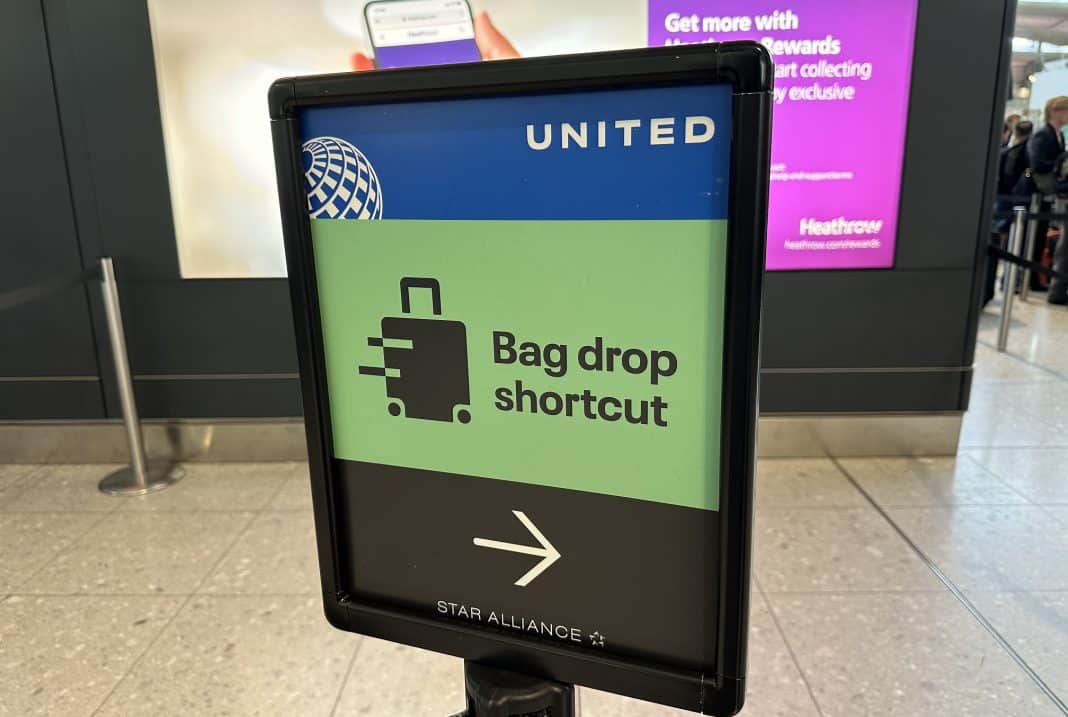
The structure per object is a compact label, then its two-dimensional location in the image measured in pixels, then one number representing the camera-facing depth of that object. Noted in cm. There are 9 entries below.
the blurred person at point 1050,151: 679
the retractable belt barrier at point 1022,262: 305
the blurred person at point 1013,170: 717
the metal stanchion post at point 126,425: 333
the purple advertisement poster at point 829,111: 317
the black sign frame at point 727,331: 62
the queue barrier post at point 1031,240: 679
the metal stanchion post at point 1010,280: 510
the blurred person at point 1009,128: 793
